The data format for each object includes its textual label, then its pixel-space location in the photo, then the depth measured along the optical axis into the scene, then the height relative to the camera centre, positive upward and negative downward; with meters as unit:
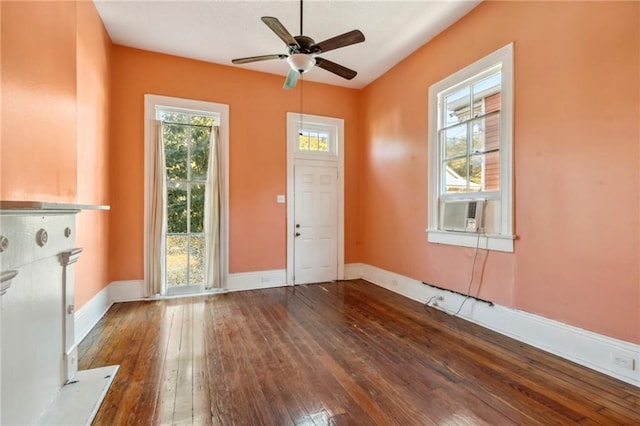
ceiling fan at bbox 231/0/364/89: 2.38 +1.39
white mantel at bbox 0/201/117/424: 1.33 -0.55
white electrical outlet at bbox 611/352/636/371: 2.09 -1.08
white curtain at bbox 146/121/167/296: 4.11 -0.17
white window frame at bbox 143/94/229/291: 4.12 +0.99
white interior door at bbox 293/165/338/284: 5.02 -0.26
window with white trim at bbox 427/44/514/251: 2.99 +0.62
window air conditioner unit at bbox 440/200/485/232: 3.25 -0.07
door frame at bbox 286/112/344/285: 4.94 +0.83
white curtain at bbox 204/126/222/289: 4.38 -0.11
